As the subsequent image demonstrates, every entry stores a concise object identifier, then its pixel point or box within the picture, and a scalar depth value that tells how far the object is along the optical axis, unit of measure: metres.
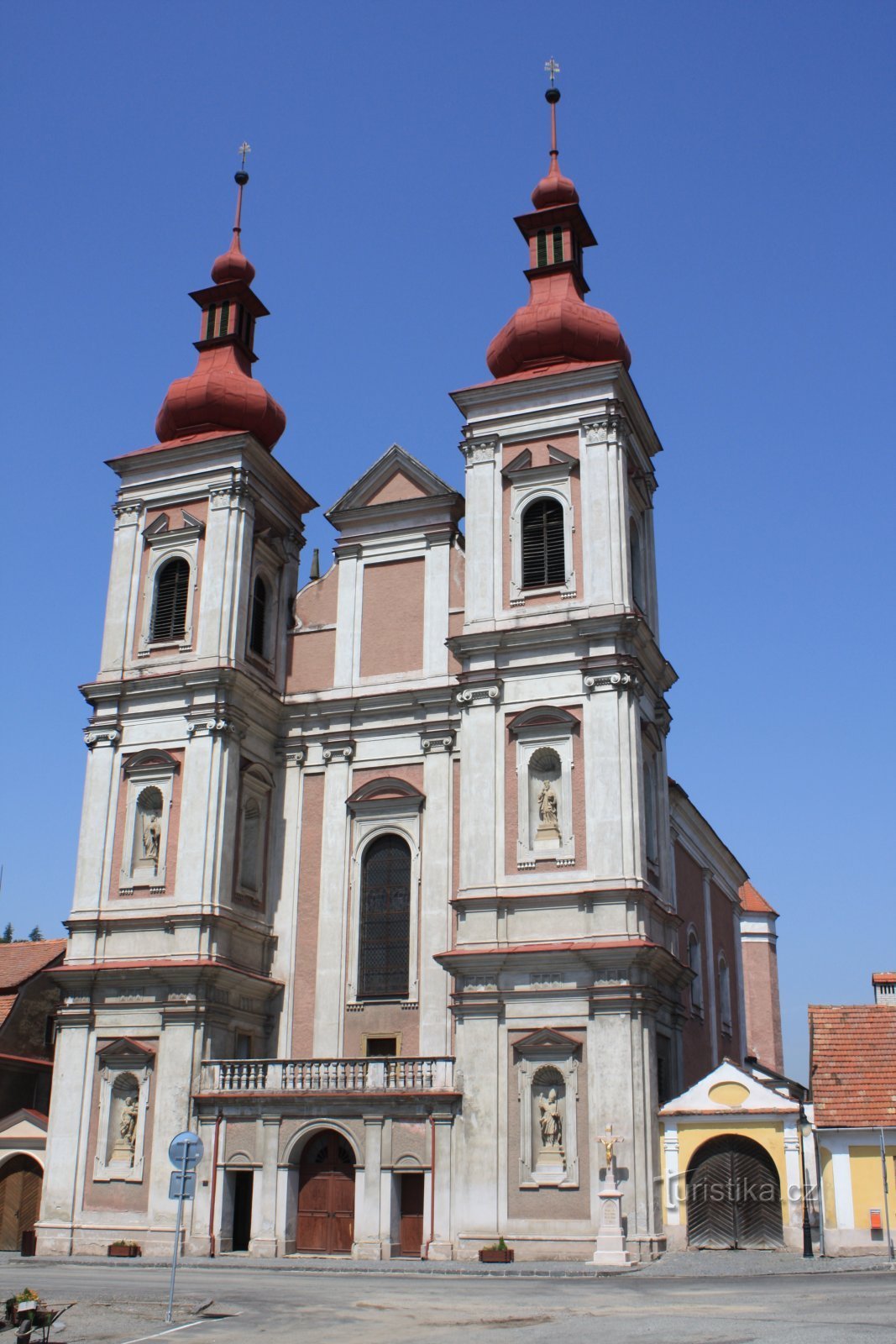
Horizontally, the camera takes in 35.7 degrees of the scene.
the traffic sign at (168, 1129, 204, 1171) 18.70
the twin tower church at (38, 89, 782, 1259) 27.81
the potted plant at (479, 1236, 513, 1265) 25.88
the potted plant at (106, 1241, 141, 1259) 28.64
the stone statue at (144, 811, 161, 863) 32.53
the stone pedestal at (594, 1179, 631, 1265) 24.84
